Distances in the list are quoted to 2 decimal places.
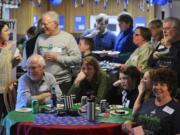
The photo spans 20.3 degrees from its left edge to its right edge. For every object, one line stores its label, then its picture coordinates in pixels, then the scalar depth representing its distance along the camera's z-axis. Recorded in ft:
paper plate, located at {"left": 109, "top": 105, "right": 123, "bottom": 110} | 14.70
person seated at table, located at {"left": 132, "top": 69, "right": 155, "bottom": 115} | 13.29
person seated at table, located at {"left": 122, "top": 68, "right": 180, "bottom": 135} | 11.09
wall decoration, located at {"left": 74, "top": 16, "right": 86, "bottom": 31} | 36.26
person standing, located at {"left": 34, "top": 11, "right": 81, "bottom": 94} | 17.11
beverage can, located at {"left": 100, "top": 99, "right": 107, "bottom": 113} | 13.85
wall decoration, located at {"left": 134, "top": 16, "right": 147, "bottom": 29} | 34.13
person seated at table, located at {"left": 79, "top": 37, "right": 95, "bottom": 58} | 21.14
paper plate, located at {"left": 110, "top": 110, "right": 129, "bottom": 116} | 13.65
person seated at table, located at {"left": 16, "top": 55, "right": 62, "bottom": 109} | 15.10
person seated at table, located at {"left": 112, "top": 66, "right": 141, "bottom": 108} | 15.15
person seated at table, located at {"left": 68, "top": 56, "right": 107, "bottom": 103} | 16.68
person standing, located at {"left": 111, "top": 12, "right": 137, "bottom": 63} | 21.17
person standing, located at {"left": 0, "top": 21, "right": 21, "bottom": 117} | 17.28
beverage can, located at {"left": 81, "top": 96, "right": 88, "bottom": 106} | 14.62
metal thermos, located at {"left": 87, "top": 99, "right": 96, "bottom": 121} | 12.50
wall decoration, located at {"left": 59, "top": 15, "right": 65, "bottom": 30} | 36.73
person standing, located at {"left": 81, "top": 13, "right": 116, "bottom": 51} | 23.63
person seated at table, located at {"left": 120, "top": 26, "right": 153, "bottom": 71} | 17.62
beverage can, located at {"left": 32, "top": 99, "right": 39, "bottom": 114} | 13.53
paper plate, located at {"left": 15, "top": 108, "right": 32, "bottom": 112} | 14.02
